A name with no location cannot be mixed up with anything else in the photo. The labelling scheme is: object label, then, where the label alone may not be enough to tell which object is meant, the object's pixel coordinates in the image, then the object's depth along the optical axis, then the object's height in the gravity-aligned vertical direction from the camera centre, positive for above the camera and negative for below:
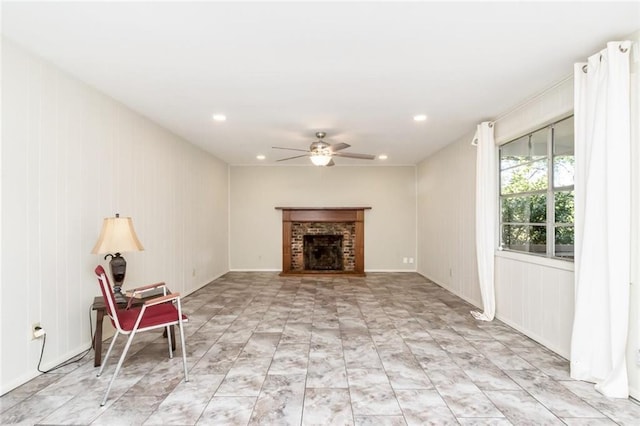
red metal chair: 2.41 -0.81
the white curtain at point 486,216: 4.18 -0.02
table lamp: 2.95 -0.26
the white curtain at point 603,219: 2.37 -0.04
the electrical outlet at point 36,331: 2.61 -0.91
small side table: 2.81 -0.98
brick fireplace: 7.84 -0.61
